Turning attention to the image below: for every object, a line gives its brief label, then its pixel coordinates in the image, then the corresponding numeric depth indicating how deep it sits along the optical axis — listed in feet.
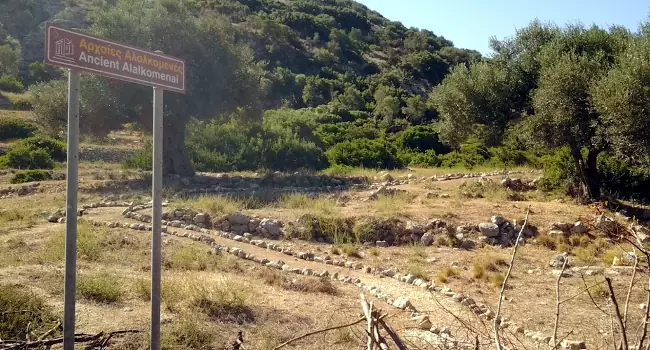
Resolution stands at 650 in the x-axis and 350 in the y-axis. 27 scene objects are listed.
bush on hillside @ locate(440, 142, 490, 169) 88.88
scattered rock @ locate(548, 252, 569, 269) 32.30
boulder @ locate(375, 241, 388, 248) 37.78
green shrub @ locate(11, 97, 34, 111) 100.61
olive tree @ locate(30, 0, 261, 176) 54.80
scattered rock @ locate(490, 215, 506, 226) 39.06
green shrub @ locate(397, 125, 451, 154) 104.17
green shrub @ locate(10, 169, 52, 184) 58.21
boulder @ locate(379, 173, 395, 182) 63.67
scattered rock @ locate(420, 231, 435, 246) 37.86
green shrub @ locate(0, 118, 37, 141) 84.84
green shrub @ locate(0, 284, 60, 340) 16.05
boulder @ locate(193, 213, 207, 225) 40.16
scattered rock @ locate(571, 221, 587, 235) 38.68
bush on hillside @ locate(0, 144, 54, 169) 68.23
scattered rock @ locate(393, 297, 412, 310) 23.52
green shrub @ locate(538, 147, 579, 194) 51.39
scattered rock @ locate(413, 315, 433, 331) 20.57
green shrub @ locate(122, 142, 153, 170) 65.24
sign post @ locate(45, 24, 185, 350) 11.28
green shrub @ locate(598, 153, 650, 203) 49.29
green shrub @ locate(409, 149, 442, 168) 89.92
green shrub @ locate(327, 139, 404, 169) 84.23
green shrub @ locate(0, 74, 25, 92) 109.63
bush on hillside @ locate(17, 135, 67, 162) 74.54
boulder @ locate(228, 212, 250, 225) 39.96
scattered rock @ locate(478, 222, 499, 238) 38.27
